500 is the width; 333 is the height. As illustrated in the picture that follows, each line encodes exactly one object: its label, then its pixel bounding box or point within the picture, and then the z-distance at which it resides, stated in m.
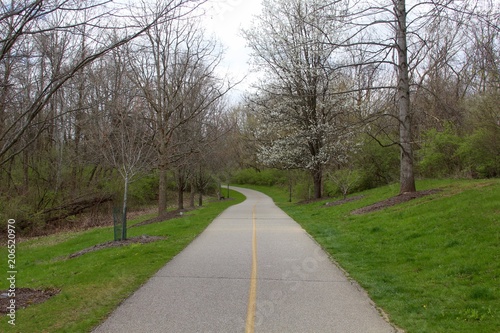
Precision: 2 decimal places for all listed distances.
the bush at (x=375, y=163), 24.72
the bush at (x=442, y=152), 18.95
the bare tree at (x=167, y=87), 19.84
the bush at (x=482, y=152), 16.86
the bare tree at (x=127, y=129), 14.38
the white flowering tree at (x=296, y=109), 22.94
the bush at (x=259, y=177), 59.19
